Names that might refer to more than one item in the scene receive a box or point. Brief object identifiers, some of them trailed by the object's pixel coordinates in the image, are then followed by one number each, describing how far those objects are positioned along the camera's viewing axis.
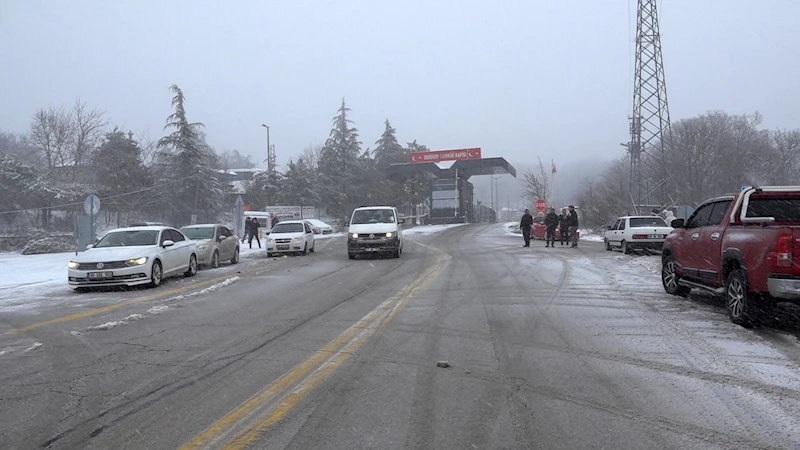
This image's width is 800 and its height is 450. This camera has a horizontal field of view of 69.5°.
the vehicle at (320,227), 46.38
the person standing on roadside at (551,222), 25.56
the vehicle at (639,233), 20.59
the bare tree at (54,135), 43.72
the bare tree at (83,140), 43.88
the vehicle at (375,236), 19.55
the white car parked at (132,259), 12.49
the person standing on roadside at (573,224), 24.76
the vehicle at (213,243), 18.25
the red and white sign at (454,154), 63.66
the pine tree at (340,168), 62.88
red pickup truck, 6.77
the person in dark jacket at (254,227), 27.67
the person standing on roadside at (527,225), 24.95
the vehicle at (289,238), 22.86
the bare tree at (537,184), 61.66
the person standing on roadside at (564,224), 25.44
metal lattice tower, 36.00
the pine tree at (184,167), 47.22
